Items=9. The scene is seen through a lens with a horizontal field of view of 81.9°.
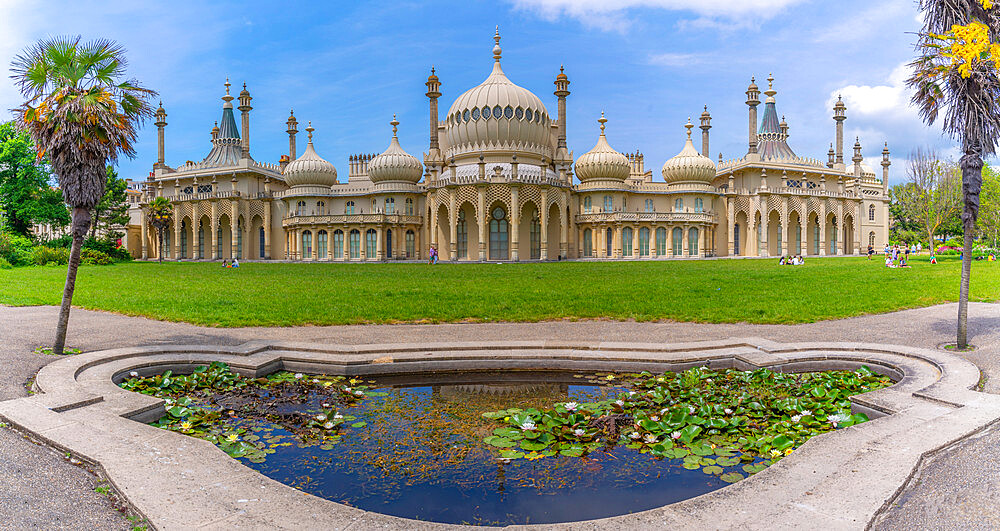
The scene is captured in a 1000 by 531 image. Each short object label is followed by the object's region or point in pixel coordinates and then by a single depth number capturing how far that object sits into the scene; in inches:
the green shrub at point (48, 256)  1560.0
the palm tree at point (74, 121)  344.5
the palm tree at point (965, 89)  346.9
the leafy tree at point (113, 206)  2009.1
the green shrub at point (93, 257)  1660.9
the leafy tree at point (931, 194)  1811.0
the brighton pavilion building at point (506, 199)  1943.9
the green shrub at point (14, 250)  1485.0
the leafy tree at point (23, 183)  1649.9
